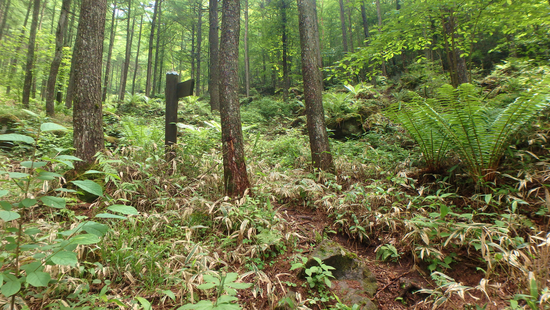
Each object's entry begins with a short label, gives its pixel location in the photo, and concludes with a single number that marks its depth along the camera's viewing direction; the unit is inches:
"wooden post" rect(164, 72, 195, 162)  191.8
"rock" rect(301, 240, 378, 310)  85.0
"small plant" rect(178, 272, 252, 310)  52.0
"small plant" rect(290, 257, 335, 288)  88.4
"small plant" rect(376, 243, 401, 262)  105.4
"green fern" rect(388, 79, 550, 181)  118.6
